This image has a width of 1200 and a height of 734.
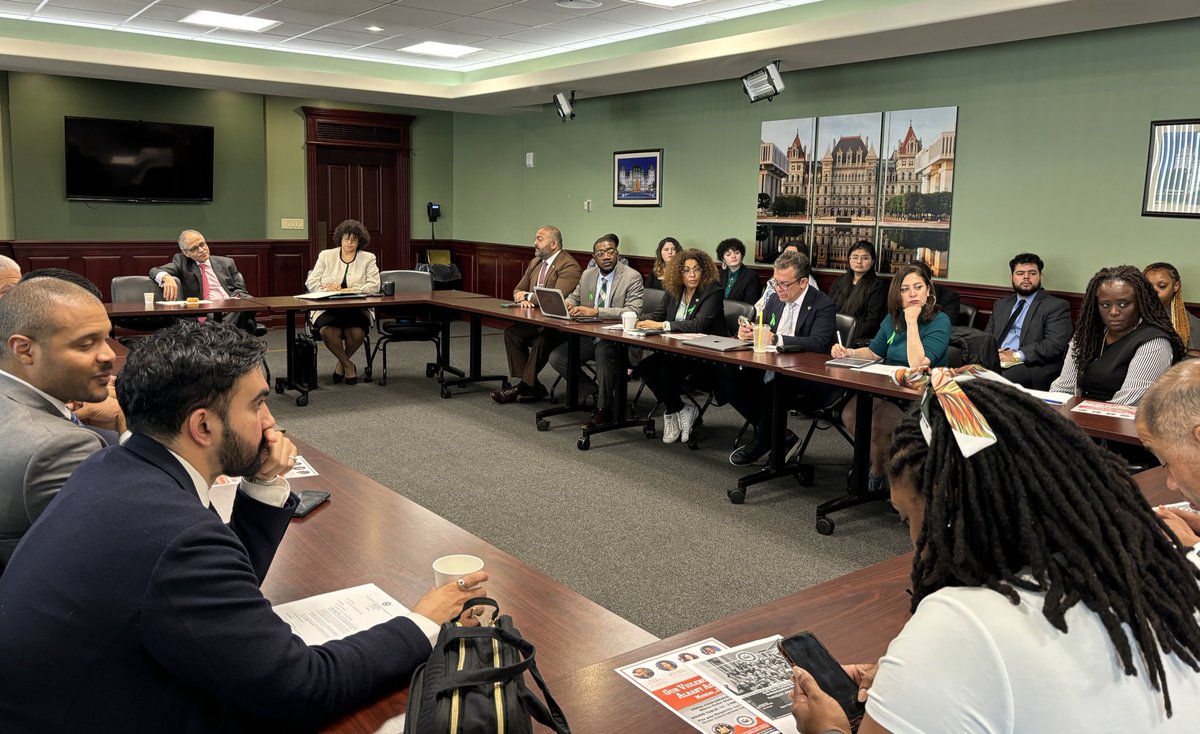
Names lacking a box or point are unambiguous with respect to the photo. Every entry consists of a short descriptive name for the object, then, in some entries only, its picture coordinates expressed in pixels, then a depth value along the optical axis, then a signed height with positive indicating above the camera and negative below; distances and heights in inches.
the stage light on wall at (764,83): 270.1 +50.4
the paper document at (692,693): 55.2 -27.5
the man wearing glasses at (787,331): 204.4 -17.1
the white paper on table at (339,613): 64.3 -26.7
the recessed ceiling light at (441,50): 342.0 +73.4
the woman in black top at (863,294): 264.7 -10.8
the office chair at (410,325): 286.2 -25.1
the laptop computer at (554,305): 245.8 -15.0
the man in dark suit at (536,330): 263.7 -23.8
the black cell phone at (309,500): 88.7 -25.2
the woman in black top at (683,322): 225.9 -17.3
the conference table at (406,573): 64.9 -26.6
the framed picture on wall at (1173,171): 214.1 +21.7
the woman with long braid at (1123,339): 149.3 -12.4
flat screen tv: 353.4 +30.2
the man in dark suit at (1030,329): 218.2 -16.9
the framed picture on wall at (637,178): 350.0 +27.8
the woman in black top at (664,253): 307.8 -0.5
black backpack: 47.1 -23.2
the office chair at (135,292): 256.2 -15.1
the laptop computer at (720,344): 197.3 -19.7
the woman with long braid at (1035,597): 39.9 -15.0
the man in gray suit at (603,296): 252.2 -12.9
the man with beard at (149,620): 48.0 -19.8
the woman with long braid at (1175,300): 206.5 -8.1
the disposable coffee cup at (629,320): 224.2 -16.8
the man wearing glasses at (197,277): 266.8 -10.9
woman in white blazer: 289.1 -13.2
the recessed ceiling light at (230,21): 293.6 +70.8
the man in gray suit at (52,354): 75.1 -10.6
